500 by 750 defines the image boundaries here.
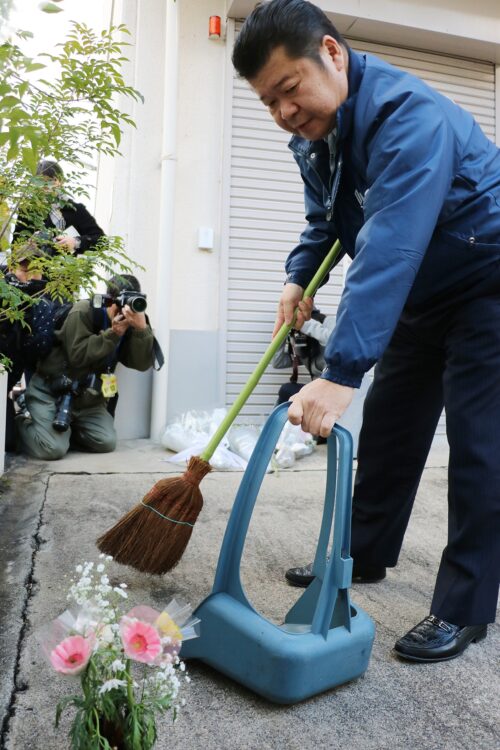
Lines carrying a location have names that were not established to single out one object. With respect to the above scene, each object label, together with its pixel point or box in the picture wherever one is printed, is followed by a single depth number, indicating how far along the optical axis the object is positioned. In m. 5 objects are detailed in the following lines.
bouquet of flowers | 0.99
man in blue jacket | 1.44
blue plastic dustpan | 1.42
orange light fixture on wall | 4.73
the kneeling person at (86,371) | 4.02
